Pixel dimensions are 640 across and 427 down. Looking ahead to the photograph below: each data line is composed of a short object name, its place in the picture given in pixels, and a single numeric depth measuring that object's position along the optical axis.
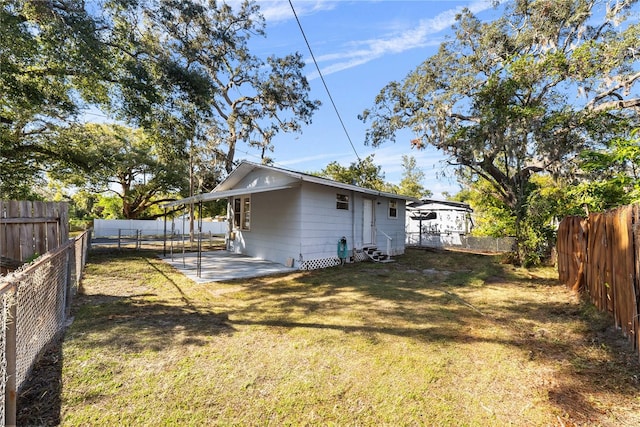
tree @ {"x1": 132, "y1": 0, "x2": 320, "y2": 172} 12.96
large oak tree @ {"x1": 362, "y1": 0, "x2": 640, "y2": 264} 9.79
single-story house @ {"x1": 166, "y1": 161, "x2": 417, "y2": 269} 9.02
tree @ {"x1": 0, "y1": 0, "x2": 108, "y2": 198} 7.22
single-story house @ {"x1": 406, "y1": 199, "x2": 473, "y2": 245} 18.56
